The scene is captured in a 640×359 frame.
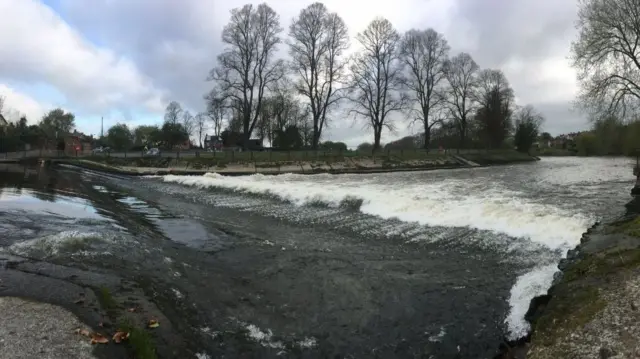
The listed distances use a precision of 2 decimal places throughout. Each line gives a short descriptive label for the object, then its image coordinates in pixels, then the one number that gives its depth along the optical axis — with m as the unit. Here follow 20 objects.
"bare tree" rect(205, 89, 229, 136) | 54.59
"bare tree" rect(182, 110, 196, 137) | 115.75
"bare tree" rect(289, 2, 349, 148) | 58.31
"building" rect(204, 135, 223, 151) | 79.31
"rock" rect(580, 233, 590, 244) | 9.19
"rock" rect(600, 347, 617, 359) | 4.18
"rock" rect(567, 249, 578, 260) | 8.23
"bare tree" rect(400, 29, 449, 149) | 67.75
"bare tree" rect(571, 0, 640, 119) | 26.88
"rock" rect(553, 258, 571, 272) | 7.64
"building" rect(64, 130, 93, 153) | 70.58
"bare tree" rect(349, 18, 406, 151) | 61.75
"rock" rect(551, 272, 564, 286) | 6.94
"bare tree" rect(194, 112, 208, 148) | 116.94
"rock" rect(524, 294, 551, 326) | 5.98
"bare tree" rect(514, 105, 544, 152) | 87.50
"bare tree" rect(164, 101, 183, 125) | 111.56
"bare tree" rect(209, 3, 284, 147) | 55.97
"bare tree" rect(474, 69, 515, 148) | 78.69
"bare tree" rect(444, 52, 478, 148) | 74.75
